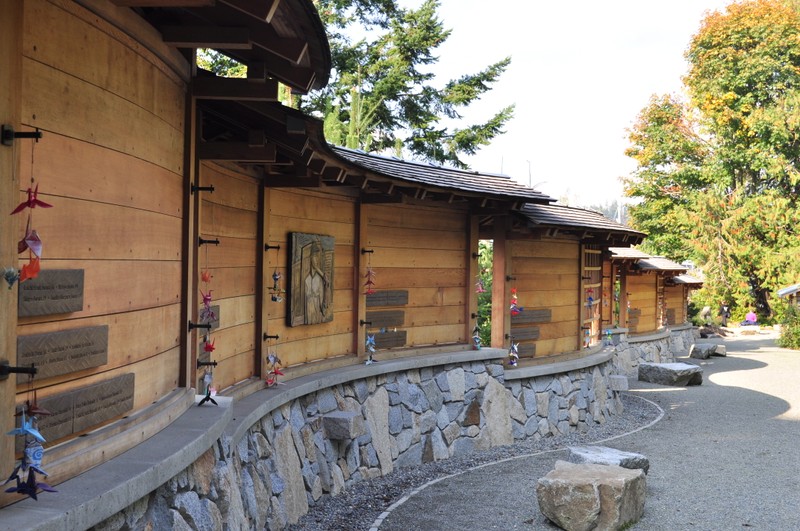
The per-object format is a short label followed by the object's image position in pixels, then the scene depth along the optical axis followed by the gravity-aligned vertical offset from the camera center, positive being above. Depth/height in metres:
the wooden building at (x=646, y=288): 22.19 -0.41
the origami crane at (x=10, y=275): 2.87 -0.04
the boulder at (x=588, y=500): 6.80 -1.99
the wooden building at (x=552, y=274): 11.48 +0.01
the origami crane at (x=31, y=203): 2.93 +0.24
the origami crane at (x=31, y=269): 2.93 -0.02
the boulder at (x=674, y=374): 17.94 -2.28
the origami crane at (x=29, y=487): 2.93 -0.84
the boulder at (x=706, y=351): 24.59 -2.35
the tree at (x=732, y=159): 33.59 +5.37
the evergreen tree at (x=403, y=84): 24.00 +5.96
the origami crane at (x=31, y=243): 2.96 +0.08
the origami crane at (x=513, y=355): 11.43 -1.21
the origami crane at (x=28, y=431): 2.90 -0.62
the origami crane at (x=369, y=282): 9.36 -0.14
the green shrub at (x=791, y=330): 27.91 -1.86
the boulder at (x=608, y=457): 8.15 -1.93
